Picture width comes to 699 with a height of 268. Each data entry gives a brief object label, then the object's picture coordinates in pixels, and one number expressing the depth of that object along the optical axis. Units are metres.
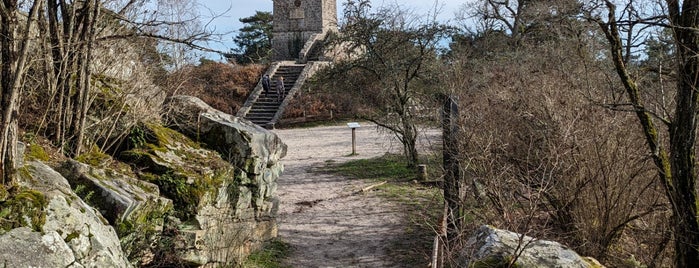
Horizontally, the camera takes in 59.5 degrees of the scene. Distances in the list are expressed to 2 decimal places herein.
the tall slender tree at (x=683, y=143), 5.69
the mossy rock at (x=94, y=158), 6.59
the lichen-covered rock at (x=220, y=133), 8.68
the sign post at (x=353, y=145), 18.80
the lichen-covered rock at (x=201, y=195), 7.02
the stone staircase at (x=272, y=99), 28.85
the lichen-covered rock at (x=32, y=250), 3.83
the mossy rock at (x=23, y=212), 4.13
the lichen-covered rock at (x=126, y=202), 5.58
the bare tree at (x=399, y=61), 15.84
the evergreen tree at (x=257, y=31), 45.19
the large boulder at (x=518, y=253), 4.67
